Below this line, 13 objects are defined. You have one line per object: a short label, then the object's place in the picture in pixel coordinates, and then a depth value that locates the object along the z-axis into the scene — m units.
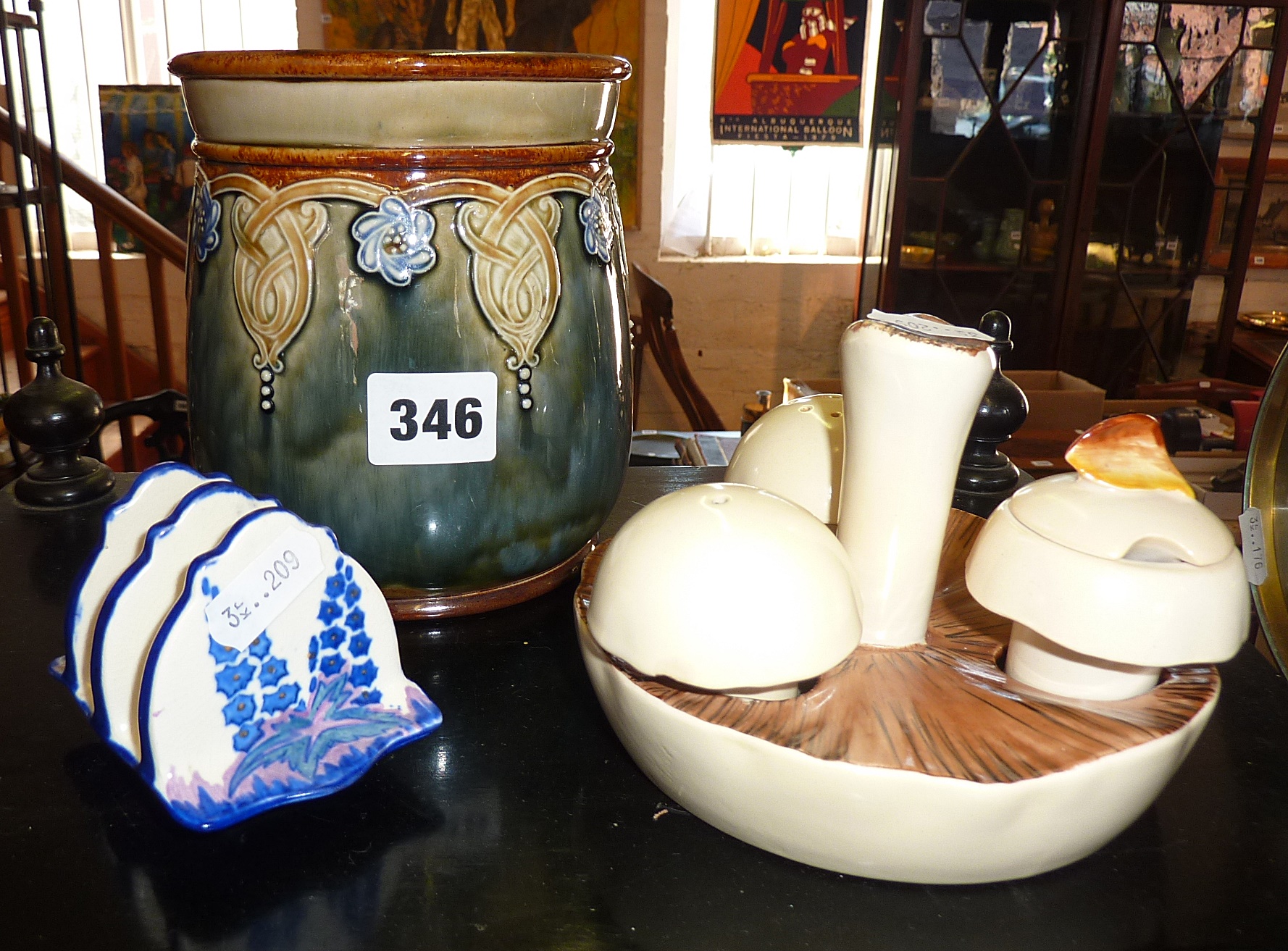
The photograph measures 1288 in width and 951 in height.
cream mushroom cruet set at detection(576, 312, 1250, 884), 0.39
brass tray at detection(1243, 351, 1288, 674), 0.51
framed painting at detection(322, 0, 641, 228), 2.96
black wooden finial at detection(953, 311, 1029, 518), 0.82
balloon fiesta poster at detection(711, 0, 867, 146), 3.07
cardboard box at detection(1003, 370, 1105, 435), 2.04
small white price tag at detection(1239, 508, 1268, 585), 0.51
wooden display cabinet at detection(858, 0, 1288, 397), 2.67
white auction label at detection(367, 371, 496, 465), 0.54
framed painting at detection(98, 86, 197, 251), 3.05
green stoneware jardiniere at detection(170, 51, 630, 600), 0.52
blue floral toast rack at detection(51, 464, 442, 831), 0.42
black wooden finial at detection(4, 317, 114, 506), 0.80
